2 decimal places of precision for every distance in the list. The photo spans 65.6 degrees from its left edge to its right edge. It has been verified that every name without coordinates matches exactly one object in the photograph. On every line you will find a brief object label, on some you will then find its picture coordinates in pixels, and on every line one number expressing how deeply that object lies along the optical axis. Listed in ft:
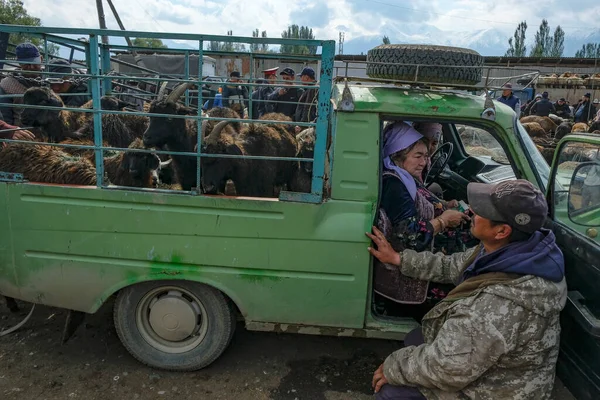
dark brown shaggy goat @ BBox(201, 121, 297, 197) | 15.80
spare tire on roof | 10.17
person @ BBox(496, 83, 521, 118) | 42.65
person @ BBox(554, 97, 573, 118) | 65.87
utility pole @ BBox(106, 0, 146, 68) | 34.12
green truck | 9.80
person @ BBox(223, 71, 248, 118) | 23.32
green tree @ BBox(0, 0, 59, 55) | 128.85
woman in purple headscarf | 10.19
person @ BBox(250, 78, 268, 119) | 24.92
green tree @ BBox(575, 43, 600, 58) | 215.69
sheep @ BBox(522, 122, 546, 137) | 46.65
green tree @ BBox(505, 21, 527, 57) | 234.99
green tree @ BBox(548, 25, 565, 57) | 257.87
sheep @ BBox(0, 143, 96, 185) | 13.38
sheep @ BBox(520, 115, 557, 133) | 53.78
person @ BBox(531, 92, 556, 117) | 59.31
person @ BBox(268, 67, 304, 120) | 25.40
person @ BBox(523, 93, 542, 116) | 63.60
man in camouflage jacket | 6.80
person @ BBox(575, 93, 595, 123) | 58.18
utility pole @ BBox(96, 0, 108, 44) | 37.04
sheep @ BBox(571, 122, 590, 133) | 43.94
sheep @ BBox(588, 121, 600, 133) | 38.06
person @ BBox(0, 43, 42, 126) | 19.88
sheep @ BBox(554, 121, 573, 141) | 41.59
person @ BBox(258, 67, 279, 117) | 25.42
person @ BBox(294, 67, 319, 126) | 20.65
